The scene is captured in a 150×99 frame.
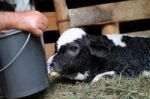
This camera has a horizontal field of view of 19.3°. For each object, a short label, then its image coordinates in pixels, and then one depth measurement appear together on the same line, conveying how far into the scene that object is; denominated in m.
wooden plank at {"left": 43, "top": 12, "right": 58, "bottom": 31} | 5.73
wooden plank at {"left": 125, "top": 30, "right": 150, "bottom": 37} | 5.97
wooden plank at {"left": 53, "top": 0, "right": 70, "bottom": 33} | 5.52
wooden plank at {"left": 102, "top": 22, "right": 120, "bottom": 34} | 5.70
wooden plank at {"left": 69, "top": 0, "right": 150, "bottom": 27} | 5.59
